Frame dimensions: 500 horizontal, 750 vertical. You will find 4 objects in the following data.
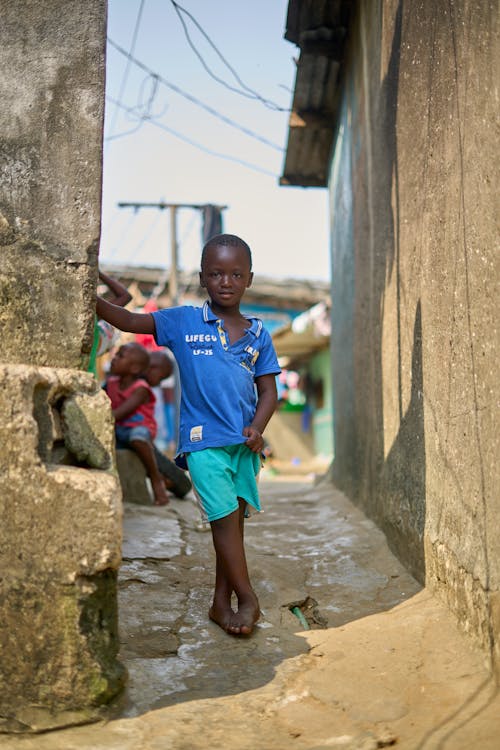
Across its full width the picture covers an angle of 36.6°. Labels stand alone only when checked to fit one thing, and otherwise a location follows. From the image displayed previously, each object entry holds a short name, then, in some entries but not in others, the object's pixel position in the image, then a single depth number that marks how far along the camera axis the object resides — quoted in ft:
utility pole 44.24
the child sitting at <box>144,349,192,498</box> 18.74
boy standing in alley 9.07
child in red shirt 17.35
